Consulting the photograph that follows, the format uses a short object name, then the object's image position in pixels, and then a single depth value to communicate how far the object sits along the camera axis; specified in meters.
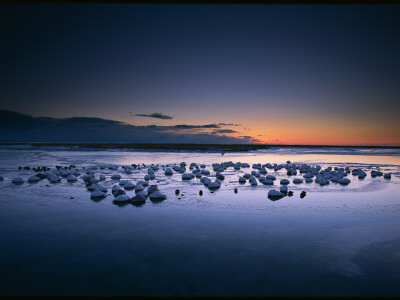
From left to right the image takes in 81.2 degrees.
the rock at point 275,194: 10.01
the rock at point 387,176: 15.47
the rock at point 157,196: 9.57
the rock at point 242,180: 13.55
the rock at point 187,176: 14.53
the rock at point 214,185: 11.85
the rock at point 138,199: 9.03
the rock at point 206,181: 12.34
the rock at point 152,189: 10.36
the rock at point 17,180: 12.83
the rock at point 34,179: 13.19
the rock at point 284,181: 13.33
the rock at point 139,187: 10.82
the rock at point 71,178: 13.38
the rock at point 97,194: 9.71
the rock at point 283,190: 10.70
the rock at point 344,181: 13.26
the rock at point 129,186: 11.46
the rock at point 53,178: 13.13
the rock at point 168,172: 16.51
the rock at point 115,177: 14.41
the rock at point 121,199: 8.97
